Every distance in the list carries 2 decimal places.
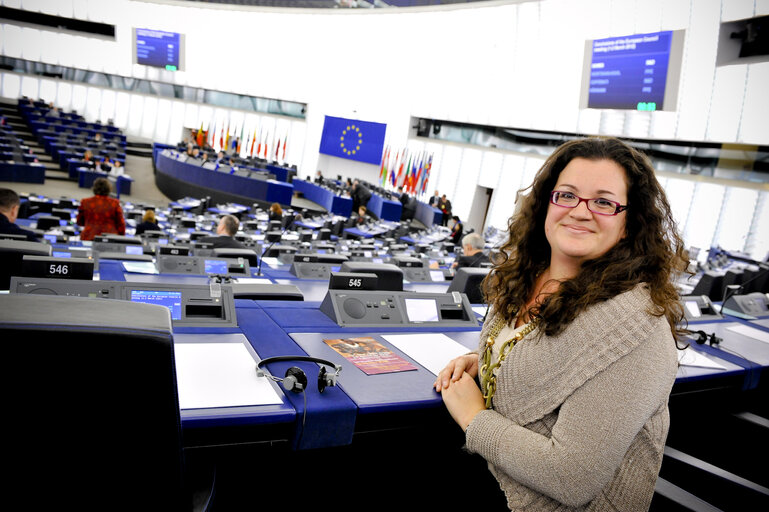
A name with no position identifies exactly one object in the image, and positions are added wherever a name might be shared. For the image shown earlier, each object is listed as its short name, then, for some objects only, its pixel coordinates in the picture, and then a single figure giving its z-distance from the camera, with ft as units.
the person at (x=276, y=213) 30.81
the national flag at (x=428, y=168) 52.85
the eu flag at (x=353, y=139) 58.54
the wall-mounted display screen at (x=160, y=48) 66.13
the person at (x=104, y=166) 43.57
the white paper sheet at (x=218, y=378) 3.65
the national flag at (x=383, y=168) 57.26
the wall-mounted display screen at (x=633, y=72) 29.04
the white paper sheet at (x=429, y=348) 5.20
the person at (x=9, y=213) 12.94
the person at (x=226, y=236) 15.49
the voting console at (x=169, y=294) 5.25
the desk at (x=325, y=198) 45.75
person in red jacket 17.88
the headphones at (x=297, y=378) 3.89
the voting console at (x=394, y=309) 6.23
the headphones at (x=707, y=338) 7.64
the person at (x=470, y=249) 16.30
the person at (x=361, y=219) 35.86
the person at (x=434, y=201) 46.33
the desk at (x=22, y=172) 40.93
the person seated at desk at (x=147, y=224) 20.89
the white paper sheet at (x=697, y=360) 6.42
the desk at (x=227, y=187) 45.34
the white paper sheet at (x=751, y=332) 8.69
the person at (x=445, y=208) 44.21
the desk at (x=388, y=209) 46.47
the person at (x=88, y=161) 45.24
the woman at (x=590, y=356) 3.08
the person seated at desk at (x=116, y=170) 44.48
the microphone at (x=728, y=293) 10.64
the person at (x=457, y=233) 34.88
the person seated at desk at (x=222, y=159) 52.00
